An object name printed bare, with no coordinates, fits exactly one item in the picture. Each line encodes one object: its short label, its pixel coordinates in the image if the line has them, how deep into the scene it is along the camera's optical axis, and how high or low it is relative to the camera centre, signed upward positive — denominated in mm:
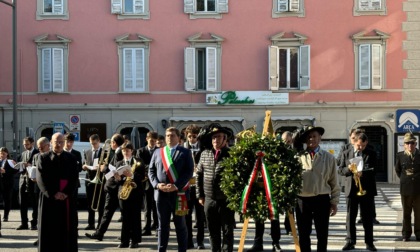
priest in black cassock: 10961 -1320
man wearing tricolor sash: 11039 -1147
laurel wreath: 9711 -856
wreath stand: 9961 -1471
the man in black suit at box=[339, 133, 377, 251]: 12531 -1346
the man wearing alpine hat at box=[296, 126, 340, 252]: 10234 -1116
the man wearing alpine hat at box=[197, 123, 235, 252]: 10609 -1178
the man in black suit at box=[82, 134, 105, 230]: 15023 -1338
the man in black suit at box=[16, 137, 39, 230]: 15391 -1632
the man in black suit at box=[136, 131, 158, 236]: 14016 -1580
